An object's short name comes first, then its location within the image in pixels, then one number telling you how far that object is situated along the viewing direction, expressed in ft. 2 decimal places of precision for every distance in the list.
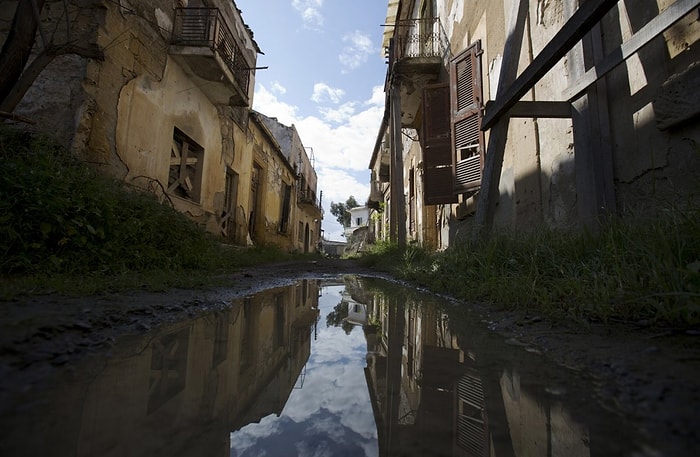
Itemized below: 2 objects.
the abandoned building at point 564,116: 7.55
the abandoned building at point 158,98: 14.30
